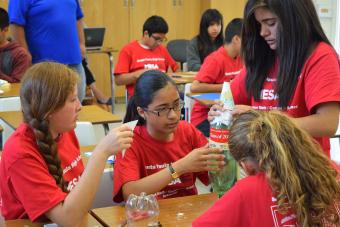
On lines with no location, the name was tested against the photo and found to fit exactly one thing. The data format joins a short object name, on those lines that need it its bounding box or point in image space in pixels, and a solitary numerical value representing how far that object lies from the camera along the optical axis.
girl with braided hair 1.74
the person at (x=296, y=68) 1.83
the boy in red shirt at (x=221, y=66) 4.26
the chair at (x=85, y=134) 2.92
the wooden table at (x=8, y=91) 3.86
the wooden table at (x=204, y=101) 3.81
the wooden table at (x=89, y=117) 3.29
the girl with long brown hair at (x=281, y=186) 1.31
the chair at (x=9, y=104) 3.66
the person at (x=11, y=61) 4.51
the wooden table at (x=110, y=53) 6.97
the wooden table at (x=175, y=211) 1.75
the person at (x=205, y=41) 5.87
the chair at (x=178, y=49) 7.67
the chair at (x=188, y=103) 4.52
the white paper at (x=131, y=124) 1.86
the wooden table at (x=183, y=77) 5.26
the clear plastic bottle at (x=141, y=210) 1.71
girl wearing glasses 2.03
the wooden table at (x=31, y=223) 1.74
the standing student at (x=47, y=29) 4.04
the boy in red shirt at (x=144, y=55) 4.91
